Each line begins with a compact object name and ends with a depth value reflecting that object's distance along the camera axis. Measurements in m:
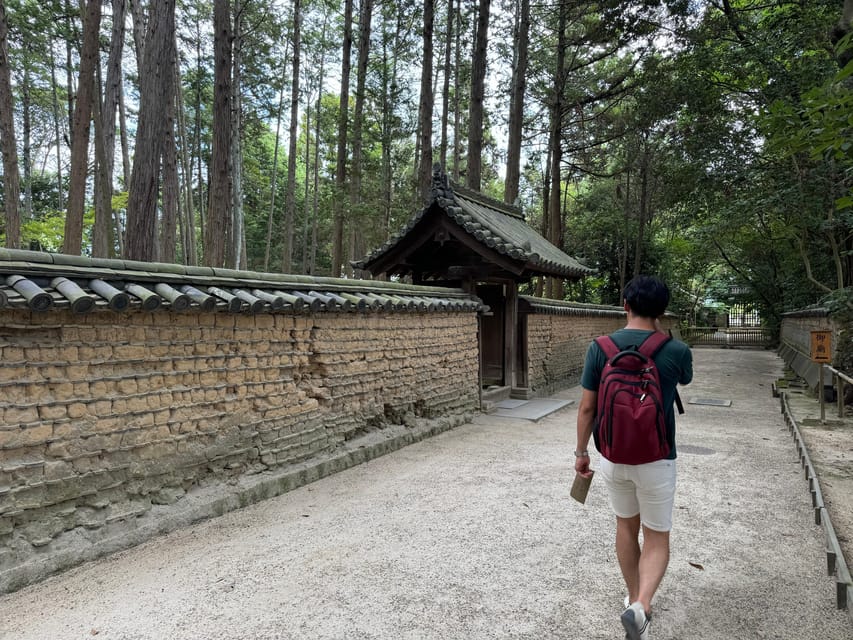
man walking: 2.45
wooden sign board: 8.22
